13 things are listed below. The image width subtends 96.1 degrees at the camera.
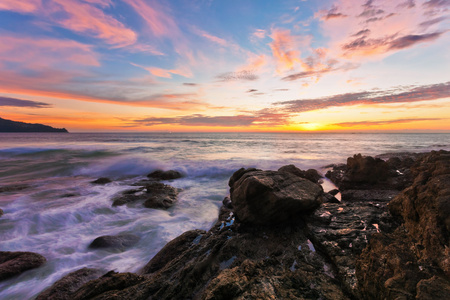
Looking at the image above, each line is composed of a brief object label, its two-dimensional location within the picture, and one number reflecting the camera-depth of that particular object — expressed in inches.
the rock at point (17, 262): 182.5
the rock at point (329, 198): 268.6
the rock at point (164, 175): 574.6
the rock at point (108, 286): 122.2
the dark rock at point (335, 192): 355.6
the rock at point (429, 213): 95.0
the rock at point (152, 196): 353.1
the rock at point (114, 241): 237.6
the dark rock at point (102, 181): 520.5
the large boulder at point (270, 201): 188.9
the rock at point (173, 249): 183.1
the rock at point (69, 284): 147.1
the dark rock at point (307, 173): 383.6
